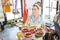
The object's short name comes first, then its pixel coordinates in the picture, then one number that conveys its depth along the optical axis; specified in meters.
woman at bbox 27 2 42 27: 1.25
